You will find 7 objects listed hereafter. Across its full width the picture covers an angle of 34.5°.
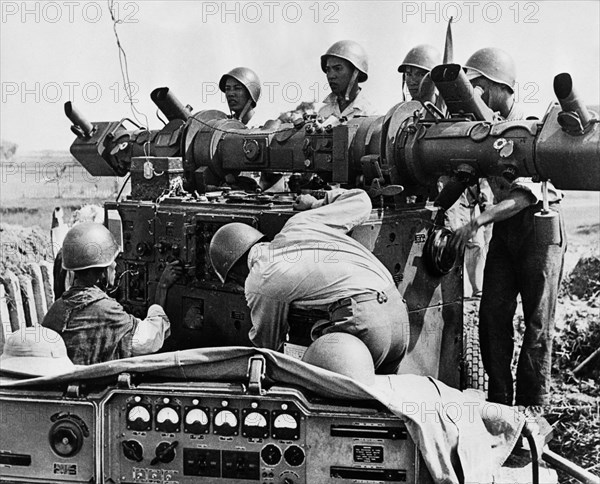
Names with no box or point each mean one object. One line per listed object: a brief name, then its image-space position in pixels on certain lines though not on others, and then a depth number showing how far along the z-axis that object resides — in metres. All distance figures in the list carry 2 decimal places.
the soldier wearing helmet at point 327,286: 5.27
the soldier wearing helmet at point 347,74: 8.43
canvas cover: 4.32
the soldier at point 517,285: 6.54
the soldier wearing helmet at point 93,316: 5.33
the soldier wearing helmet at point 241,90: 9.09
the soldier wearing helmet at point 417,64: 9.02
